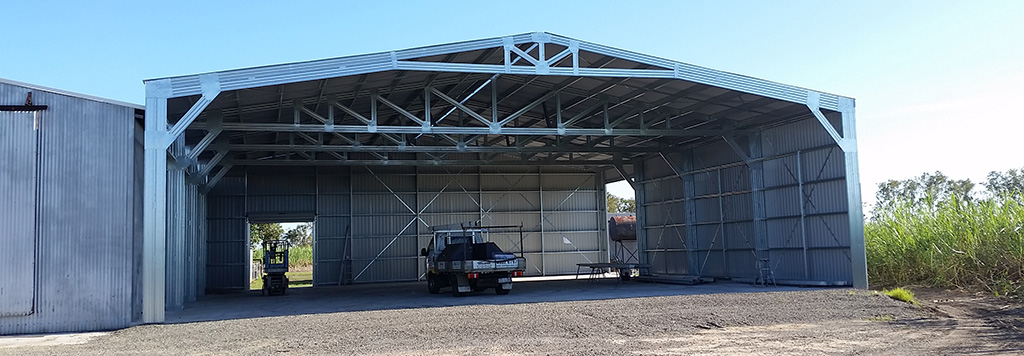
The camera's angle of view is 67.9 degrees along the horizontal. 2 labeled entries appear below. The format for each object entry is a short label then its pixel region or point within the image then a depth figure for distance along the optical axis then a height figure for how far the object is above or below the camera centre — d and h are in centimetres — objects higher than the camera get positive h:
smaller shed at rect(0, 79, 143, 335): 1303 +64
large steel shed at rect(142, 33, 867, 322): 1606 +227
